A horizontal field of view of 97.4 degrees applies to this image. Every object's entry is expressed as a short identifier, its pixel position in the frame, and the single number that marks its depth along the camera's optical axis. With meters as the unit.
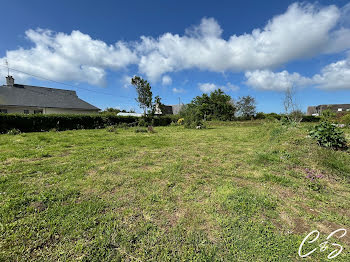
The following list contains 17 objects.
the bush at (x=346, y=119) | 11.46
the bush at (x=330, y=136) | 4.53
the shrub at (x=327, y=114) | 17.08
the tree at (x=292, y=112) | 10.57
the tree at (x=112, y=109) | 44.18
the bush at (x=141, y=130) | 13.07
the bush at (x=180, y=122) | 23.09
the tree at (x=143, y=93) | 22.88
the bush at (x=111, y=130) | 12.98
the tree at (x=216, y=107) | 28.88
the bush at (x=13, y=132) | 10.04
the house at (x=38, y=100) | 18.67
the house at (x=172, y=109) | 47.84
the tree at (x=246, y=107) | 29.44
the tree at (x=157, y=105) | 23.76
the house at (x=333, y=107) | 46.06
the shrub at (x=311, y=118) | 26.47
